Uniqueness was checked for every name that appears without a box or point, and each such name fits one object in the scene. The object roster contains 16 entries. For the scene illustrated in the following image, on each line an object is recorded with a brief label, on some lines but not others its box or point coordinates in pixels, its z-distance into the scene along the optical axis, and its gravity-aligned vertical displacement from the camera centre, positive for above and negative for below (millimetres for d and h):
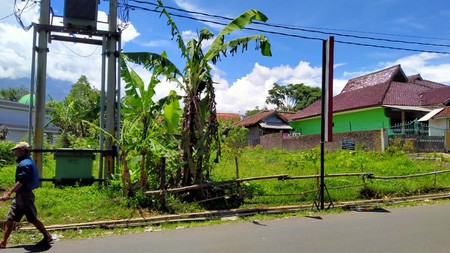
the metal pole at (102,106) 10414 +880
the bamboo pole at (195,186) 8375 -1104
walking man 6160 -982
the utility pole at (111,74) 10461 +1763
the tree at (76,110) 12986 +1302
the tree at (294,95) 56969 +6799
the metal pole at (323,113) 9352 +648
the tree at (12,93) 57188 +6623
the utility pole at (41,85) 9805 +1346
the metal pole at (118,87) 10203 +1382
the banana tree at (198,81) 9492 +1461
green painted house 26047 +2790
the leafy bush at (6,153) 15573 -666
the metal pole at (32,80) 9750 +1466
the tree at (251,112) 64650 +4677
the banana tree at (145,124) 8750 +349
